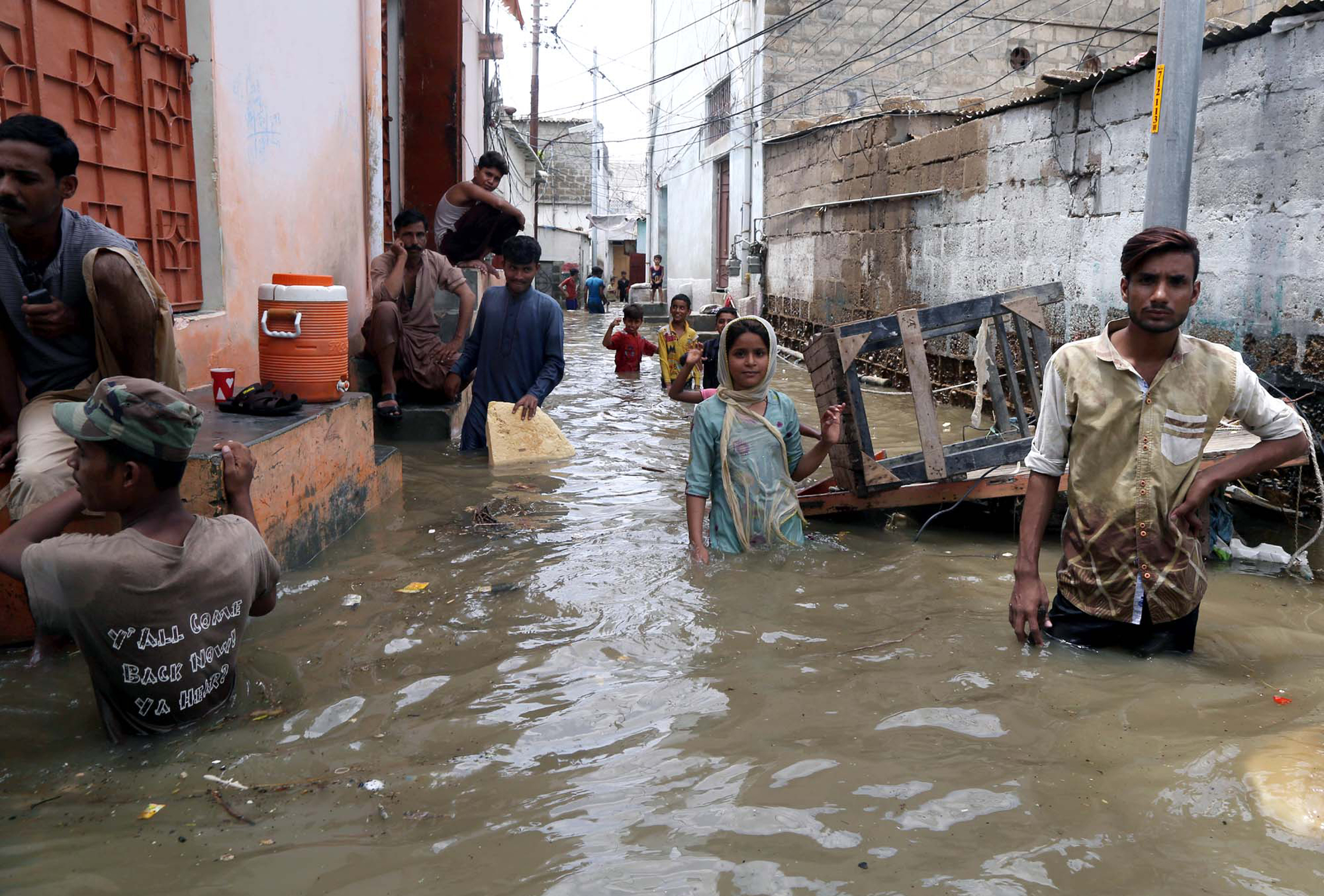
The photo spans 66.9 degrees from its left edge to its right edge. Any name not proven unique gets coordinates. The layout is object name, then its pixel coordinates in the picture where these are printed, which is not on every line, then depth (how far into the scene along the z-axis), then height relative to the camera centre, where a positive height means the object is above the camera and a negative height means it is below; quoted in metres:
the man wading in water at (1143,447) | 3.02 -0.47
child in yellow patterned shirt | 9.73 -0.52
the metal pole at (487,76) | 14.11 +2.97
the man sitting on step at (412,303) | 7.64 -0.14
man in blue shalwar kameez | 6.79 -0.40
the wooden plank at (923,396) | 5.02 -0.52
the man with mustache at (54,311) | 2.99 -0.10
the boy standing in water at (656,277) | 28.48 +0.31
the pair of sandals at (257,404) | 4.51 -0.55
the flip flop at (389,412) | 7.48 -0.95
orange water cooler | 4.91 -0.25
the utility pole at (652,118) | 29.47 +5.12
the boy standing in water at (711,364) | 7.94 -0.59
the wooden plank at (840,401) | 4.95 -0.56
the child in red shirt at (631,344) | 10.58 -0.60
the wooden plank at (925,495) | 5.00 -1.01
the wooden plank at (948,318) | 5.09 -0.13
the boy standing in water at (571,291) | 29.48 -0.12
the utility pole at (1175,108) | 5.44 +1.02
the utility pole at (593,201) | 37.91 +3.42
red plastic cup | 4.52 -0.46
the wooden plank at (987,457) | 5.03 -0.81
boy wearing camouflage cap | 2.41 -0.71
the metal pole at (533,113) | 31.92 +5.62
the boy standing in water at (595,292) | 28.48 -0.13
